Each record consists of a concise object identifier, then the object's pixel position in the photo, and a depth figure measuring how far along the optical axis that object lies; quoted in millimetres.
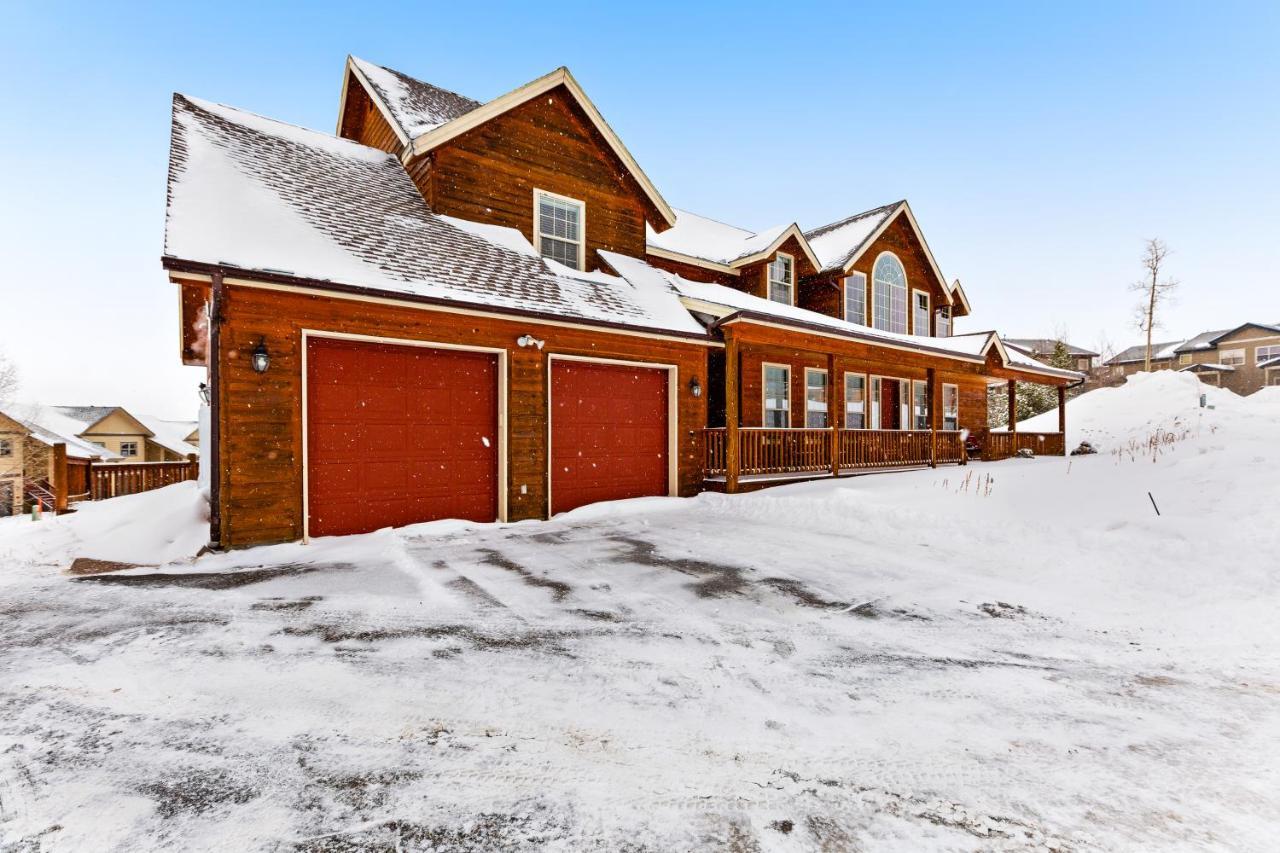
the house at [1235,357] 48812
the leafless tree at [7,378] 46500
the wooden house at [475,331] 6836
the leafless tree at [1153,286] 38438
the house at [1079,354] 54531
